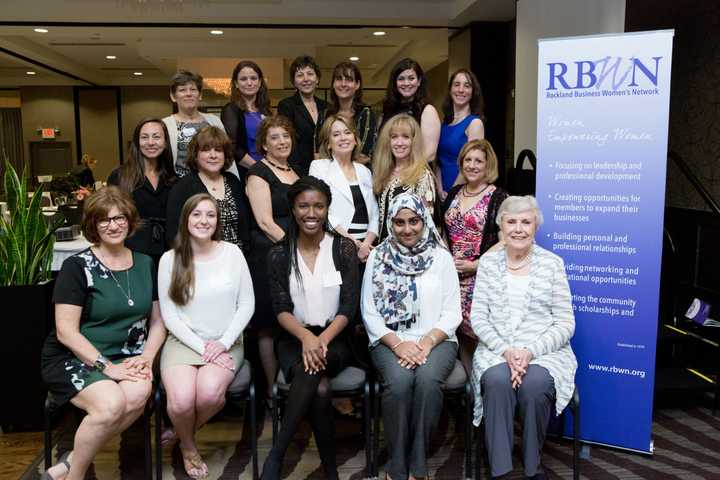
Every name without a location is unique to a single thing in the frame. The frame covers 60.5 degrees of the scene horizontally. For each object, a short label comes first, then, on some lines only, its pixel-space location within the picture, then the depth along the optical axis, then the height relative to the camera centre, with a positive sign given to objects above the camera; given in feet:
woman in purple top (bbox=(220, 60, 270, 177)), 12.48 +1.19
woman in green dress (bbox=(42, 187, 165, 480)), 8.66 -2.36
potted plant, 10.79 -2.19
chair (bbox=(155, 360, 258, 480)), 9.09 -3.39
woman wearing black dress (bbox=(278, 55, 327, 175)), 12.94 +1.39
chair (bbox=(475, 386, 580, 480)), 9.06 -3.98
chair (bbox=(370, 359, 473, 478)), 9.35 -3.42
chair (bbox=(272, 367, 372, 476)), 9.30 -3.27
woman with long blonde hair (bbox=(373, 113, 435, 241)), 11.05 +0.14
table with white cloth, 12.47 -1.55
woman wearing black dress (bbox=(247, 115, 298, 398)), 11.10 -0.71
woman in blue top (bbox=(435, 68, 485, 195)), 12.39 +1.01
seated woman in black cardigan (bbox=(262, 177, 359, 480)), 9.68 -1.75
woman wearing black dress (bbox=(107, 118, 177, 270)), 11.07 -0.15
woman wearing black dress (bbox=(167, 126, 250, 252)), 10.88 -0.22
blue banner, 9.82 -0.44
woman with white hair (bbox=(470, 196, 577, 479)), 8.90 -2.50
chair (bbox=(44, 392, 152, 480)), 8.93 -3.82
